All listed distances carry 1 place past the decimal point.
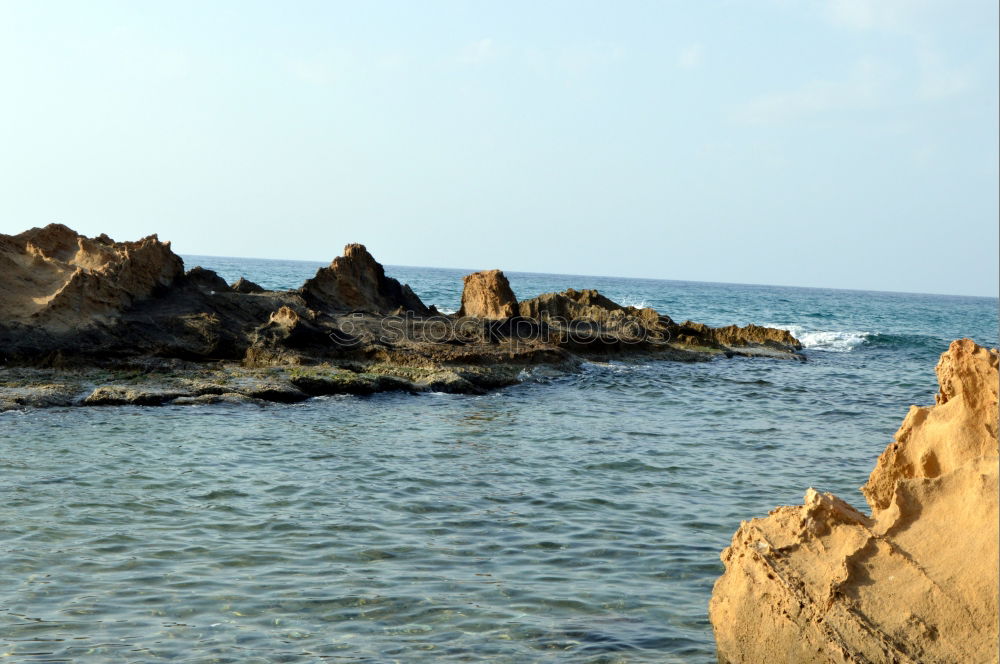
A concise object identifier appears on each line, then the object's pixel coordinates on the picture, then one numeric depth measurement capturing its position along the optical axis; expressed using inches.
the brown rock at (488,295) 909.8
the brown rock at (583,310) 960.3
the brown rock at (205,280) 741.3
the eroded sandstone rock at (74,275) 603.8
